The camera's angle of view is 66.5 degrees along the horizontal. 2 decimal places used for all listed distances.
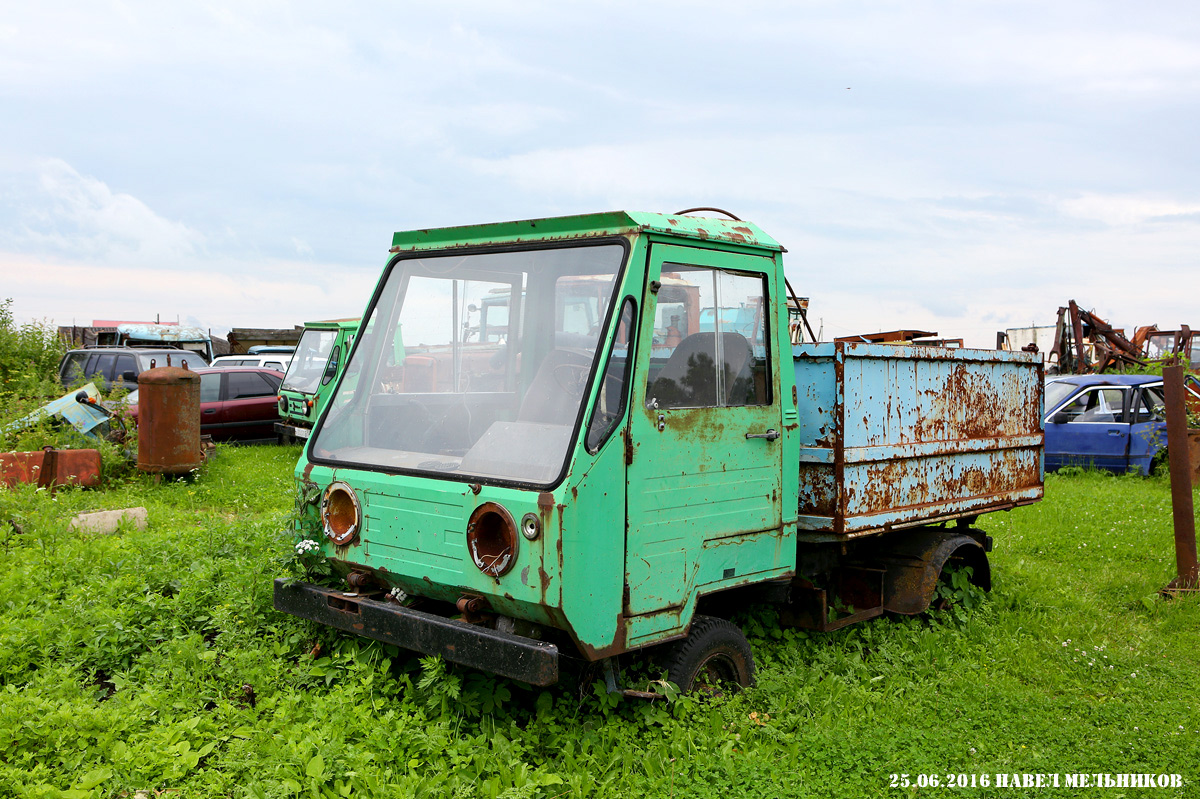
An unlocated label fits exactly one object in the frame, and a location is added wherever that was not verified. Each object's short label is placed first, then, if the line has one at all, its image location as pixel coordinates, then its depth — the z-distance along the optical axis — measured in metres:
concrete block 7.78
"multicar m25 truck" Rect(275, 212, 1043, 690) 3.80
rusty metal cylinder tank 11.10
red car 15.34
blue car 13.22
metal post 7.05
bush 17.96
